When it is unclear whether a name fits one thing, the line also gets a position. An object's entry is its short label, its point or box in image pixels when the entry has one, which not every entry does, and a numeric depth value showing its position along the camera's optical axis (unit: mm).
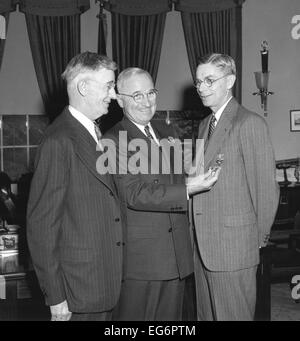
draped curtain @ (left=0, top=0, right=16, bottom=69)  6980
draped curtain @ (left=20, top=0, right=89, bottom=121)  7234
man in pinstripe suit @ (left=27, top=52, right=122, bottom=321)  1972
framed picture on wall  8320
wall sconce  7891
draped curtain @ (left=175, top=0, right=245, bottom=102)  7766
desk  2656
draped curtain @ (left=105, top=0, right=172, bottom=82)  7543
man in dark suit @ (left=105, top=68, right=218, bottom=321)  2357
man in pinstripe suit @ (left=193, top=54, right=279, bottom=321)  2486
